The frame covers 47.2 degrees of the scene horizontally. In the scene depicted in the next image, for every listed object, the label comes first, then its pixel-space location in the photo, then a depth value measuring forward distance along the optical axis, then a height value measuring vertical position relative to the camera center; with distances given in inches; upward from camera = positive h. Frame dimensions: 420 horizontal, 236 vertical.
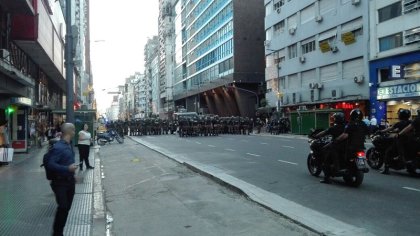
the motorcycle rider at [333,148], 454.9 -28.3
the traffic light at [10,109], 924.2 +20.5
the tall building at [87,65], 2977.4 +619.7
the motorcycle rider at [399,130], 505.7 -13.1
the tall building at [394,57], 1368.1 +183.7
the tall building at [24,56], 824.9 +158.6
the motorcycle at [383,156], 501.3 -43.1
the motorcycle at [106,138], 1328.7 -52.5
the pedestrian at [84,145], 610.5 -33.0
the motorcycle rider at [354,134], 441.1 -14.9
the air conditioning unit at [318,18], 1925.9 +401.2
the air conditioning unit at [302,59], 2090.3 +258.4
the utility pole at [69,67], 514.3 +57.3
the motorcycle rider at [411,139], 499.2 -22.3
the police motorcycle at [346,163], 432.5 -42.5
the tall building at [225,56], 2886.3 +416.0
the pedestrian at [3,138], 751.7 -29.3
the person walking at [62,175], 251.3 -29.8
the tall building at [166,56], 5393.7 +753.5
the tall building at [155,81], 6067.4 +532.1
